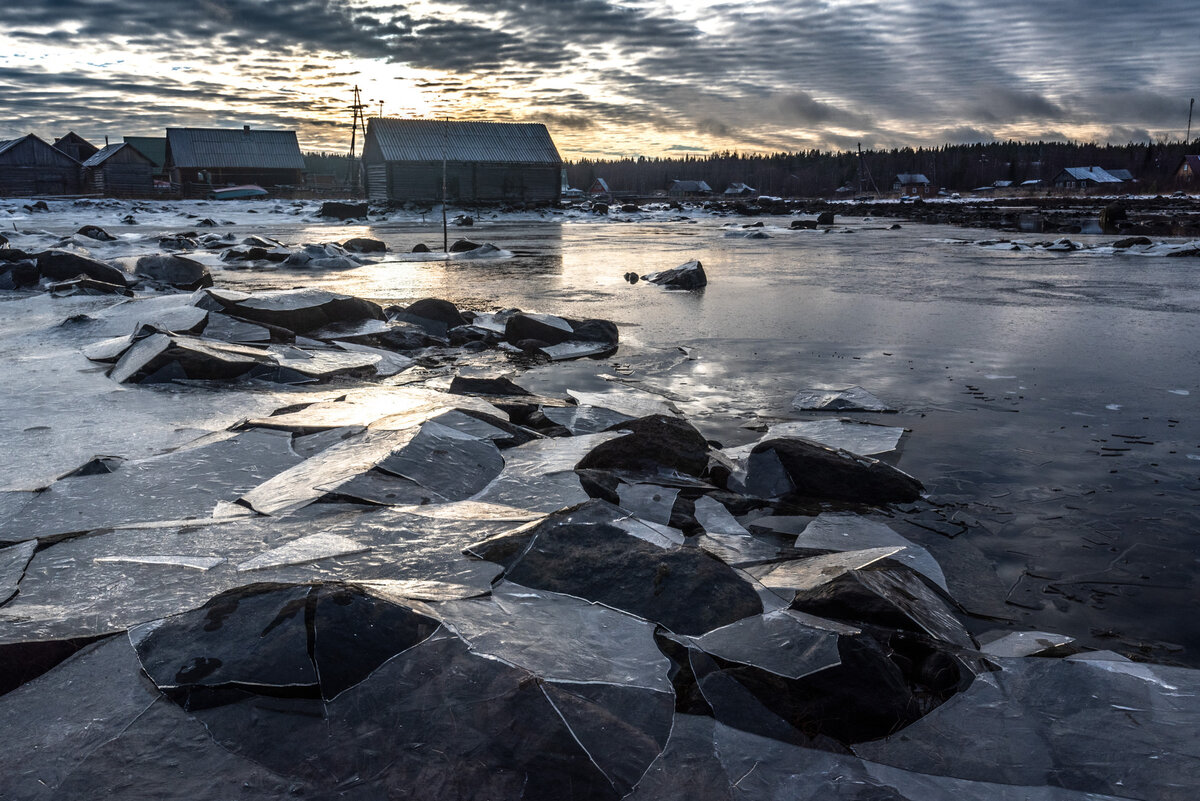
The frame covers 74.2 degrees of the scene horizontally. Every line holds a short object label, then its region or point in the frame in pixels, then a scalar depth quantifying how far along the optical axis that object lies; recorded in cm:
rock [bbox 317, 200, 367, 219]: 3281
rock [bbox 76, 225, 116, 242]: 1833
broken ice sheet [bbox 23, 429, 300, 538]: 292
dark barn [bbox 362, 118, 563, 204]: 3922
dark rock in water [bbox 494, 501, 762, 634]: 240
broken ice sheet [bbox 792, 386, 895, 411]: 538
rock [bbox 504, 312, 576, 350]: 749
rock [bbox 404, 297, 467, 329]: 813
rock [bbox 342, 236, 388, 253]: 1759
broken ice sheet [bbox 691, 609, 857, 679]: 209
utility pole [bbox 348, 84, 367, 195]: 5849
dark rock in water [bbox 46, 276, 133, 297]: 925
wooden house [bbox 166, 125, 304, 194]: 4509
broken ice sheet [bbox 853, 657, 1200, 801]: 183
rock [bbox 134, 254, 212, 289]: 1141
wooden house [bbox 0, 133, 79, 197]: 4203
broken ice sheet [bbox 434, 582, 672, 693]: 203
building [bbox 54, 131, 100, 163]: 5222
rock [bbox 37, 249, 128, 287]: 1043
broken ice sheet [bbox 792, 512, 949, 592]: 301
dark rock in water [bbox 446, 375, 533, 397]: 528
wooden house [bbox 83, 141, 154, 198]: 4444
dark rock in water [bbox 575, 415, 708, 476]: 386
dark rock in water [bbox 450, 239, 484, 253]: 1794
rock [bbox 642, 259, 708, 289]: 1216
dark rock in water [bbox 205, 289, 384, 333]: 732
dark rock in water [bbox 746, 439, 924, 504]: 385
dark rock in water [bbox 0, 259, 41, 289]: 995
